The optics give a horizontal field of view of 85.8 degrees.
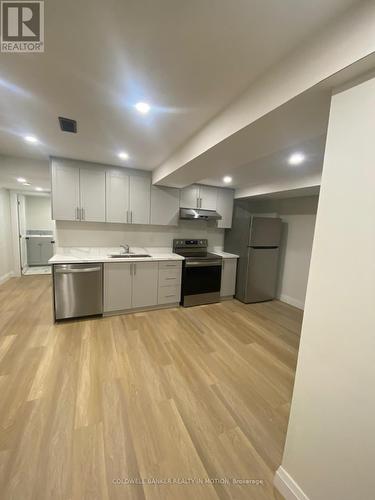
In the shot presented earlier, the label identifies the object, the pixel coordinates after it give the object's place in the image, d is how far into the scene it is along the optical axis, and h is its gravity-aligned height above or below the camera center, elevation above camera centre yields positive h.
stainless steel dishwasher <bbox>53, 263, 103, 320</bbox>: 2.81 -0.99
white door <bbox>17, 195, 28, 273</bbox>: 5.07 -0.27
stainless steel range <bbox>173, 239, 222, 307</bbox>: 3.67 -0.91
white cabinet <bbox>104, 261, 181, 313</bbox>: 3.12 -0.99
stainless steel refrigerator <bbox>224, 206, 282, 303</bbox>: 3.94 -0.49
